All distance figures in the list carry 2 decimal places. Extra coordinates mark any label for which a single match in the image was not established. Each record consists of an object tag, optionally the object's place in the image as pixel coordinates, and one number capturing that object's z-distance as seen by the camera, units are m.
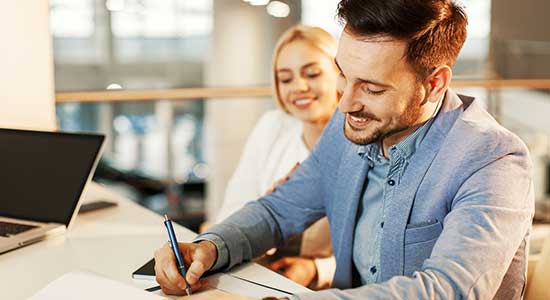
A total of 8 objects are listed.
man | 1.15
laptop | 1.65
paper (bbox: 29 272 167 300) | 1.14
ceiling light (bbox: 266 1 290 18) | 3.76
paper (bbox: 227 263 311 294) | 1.28
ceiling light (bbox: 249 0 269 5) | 3.76
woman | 2.15
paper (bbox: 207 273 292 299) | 1.25
